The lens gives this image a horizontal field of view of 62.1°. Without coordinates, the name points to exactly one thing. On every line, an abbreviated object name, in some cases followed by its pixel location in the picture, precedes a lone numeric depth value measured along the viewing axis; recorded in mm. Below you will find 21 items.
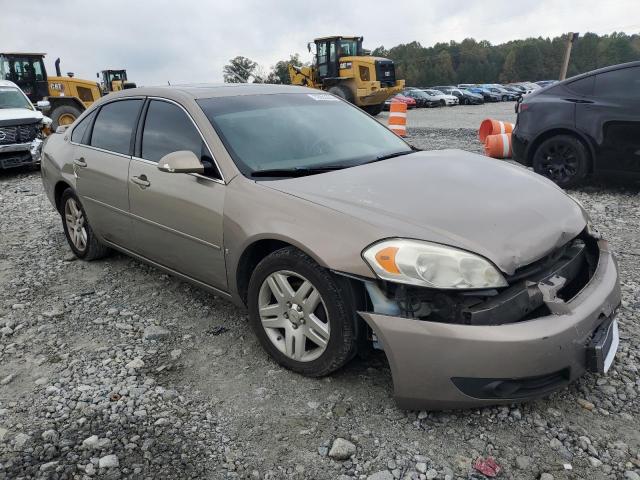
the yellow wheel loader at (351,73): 22297
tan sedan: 2268
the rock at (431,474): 2164
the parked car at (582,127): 5996
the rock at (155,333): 3473
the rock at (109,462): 2297
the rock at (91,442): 2414
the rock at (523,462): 2197
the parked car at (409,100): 34172
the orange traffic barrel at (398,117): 10386
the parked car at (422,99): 36688
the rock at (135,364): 3104
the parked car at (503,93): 44659
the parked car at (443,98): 37031
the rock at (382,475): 2180
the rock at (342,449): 2311
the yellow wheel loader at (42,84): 15312
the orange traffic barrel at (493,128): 9828
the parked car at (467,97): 40375
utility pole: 17750
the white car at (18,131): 10008
